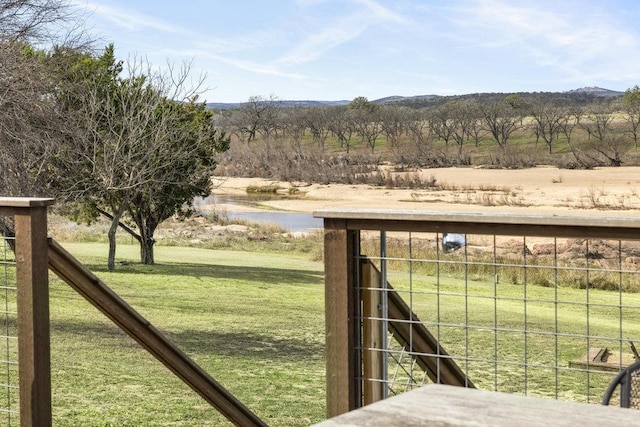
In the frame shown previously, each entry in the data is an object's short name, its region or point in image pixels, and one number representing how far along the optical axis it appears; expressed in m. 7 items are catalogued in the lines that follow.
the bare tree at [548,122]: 50.79
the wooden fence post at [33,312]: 2.96
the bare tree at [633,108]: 47.45
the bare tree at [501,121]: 52.62
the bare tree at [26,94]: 11.27
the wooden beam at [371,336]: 2.96
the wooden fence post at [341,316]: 2.92
